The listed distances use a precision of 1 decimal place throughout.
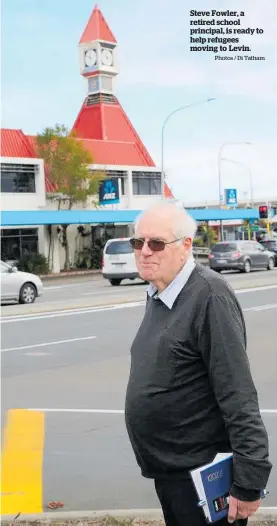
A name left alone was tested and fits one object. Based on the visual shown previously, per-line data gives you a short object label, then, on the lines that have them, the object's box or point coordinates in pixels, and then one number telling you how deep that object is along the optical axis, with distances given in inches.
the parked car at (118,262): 1087.0
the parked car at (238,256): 1322.6
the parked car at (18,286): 809.5
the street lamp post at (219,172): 2209.0
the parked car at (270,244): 1663.4
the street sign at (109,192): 1693.5
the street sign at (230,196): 2249.0
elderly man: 102.6
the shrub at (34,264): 1535.4
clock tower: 2276.1
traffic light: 1833.2
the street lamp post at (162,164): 1649.9
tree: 1653.5
